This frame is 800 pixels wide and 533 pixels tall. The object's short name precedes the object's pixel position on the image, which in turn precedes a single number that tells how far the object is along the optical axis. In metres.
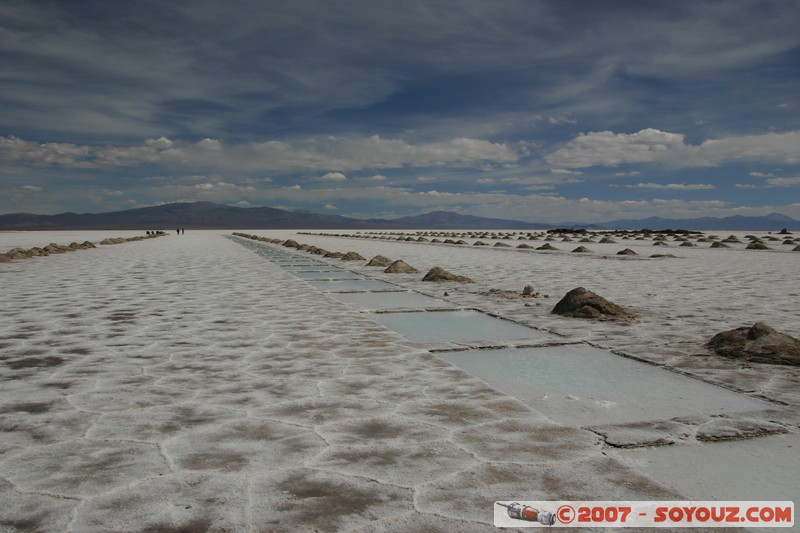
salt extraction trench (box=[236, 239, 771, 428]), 3.33
